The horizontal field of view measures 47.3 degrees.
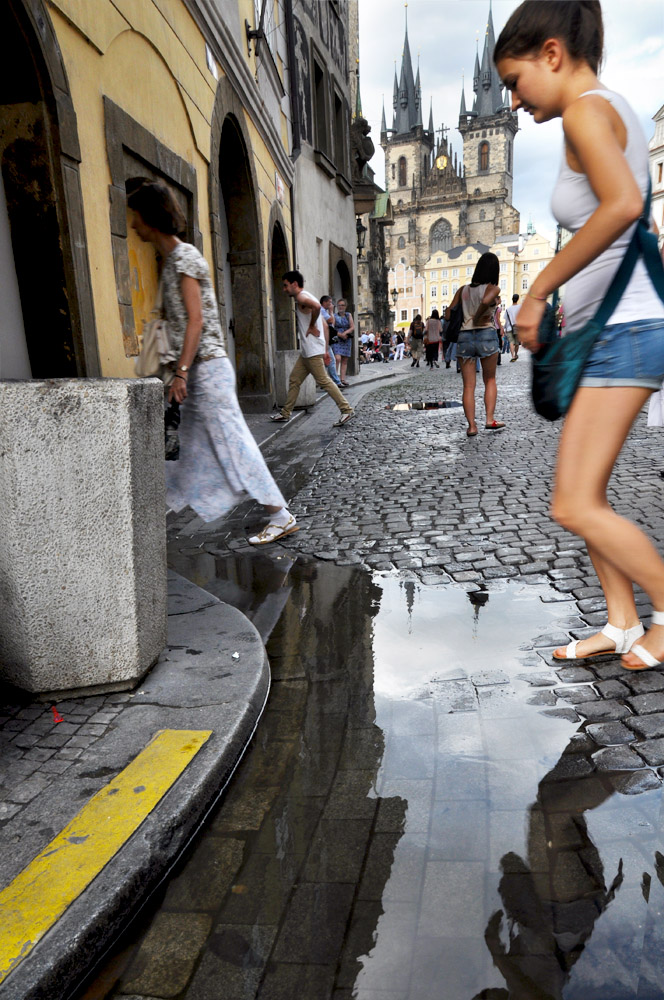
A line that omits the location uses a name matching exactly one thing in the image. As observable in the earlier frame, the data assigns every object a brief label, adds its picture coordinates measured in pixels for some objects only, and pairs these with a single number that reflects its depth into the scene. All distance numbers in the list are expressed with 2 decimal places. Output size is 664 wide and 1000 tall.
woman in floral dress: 3.78
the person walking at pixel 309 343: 8.98
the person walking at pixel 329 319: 13.00
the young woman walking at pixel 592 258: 2.08
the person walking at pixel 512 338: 22.95
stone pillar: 2.28
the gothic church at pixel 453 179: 111.81
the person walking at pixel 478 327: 7.38
